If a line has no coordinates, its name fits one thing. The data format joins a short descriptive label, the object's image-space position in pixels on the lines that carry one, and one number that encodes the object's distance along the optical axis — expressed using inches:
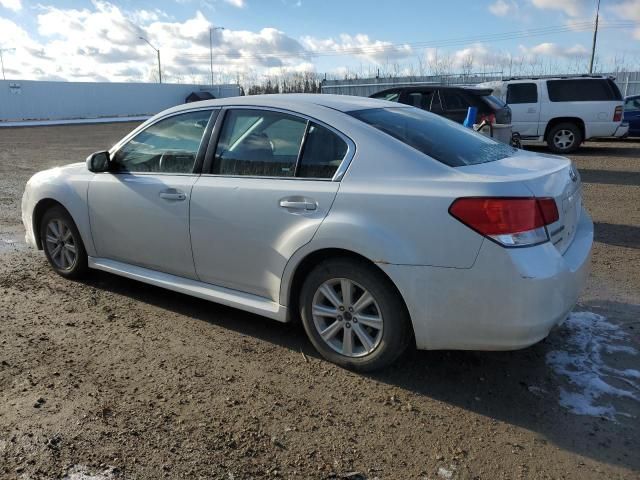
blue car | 665.0
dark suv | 430.6
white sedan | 116.1
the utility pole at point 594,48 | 1362.0
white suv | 556.1
